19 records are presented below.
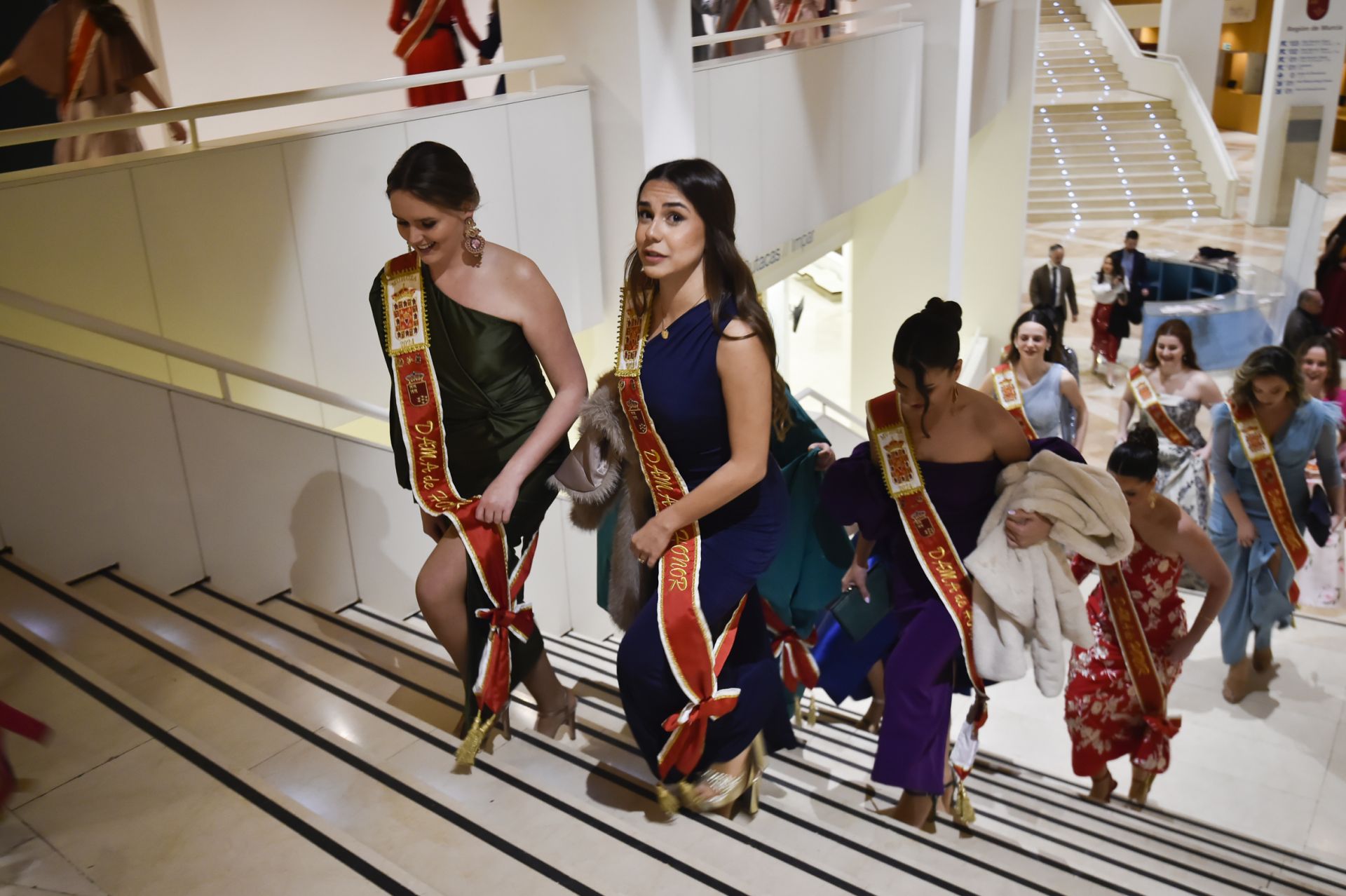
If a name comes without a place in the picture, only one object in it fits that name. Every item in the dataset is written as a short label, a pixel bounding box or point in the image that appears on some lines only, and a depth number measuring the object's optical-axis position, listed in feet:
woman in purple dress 10.22
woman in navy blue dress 8.29
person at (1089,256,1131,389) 39.06
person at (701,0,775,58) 24.49
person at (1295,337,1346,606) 18.37
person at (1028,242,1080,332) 36.01
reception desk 38.22
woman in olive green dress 8.83
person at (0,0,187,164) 14.67
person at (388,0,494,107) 19.21
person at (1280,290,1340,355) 27.25
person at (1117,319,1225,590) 20.24
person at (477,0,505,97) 19.90
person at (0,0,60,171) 19.75
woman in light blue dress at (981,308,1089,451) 20.17
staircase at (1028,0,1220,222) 66.95
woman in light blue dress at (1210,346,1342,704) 16.89
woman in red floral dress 12.71
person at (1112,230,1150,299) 39.99
